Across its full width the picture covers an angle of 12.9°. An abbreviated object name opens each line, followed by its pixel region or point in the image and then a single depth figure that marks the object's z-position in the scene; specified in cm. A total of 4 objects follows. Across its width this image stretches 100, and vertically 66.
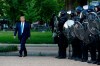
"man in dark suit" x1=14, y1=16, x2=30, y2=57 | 2070
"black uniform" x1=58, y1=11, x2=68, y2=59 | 1959
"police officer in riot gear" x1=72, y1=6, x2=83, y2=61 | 1885
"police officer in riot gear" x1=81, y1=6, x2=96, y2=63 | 1708
